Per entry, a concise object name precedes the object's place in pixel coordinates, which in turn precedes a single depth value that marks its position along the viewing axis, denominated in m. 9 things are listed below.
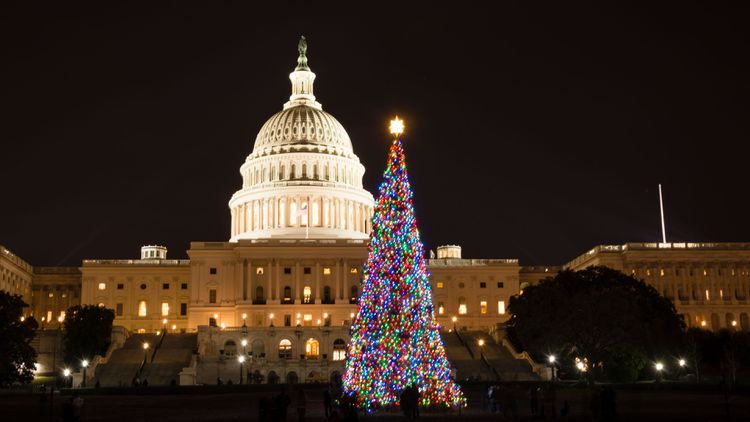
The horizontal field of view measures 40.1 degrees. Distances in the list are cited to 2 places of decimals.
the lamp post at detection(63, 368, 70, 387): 81.88
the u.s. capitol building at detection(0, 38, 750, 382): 125.44
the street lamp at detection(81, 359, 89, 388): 80.88
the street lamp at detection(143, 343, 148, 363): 92.25
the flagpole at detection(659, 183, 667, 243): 130.16
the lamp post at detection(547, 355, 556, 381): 79.69
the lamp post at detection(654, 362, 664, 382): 80.31
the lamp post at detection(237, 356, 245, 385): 86.94
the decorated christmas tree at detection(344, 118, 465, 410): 44.41
